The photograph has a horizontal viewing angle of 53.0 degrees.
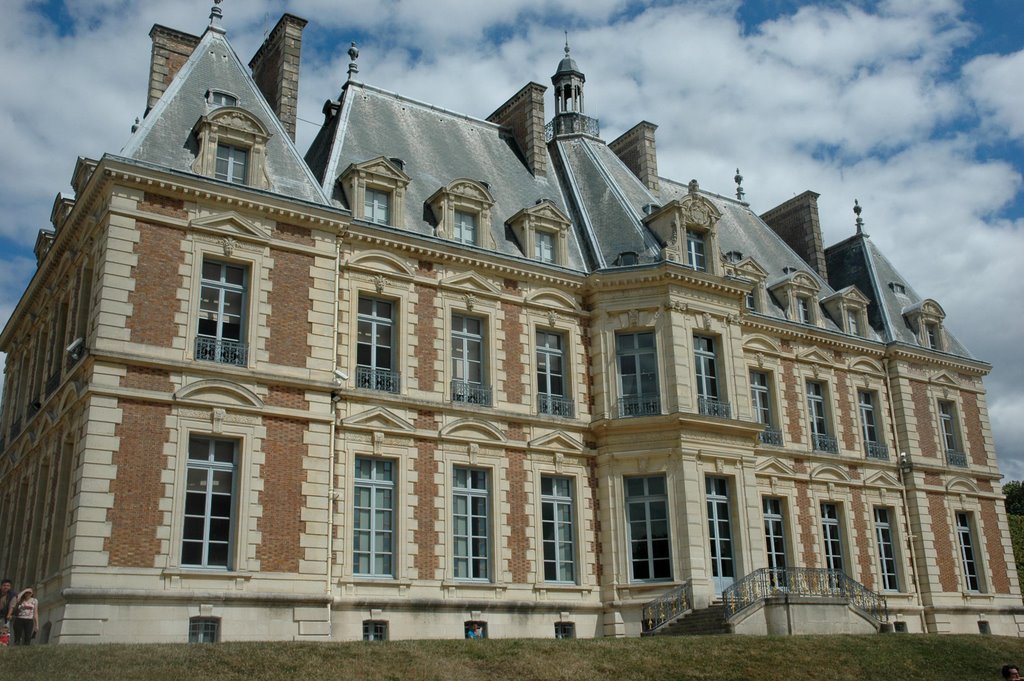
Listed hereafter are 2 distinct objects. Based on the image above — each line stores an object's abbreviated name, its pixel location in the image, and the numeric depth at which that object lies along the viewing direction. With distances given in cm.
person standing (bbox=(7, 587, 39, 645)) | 1526
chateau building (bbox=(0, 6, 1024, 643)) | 1677
